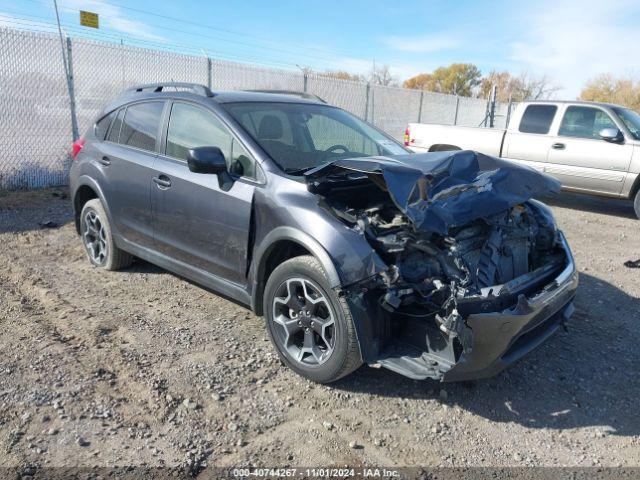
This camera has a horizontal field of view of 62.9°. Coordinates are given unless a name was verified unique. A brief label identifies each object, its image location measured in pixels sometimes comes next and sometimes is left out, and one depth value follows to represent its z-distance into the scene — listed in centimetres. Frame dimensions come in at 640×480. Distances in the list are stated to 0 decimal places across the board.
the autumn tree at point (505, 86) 4177
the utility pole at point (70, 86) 942
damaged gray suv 294
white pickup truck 853
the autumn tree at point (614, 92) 3723
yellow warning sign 989
